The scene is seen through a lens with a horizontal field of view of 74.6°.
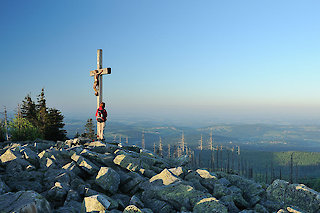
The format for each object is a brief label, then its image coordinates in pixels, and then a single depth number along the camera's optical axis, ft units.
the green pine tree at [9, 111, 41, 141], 89.56
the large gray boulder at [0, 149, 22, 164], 33.86
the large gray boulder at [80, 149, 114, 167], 36.40
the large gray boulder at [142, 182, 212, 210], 25.70
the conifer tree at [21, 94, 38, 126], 142.49
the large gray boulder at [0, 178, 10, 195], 23.48
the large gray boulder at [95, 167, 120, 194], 27.78
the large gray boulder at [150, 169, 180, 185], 29.09
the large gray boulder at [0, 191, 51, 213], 17.38
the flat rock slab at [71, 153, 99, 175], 32.12
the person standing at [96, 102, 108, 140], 57.52
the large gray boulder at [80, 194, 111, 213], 20.63
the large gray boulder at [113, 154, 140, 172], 34.53
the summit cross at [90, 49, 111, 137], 62.34
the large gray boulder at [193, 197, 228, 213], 23.54
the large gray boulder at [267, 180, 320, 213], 30.66
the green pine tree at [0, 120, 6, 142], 89.64
